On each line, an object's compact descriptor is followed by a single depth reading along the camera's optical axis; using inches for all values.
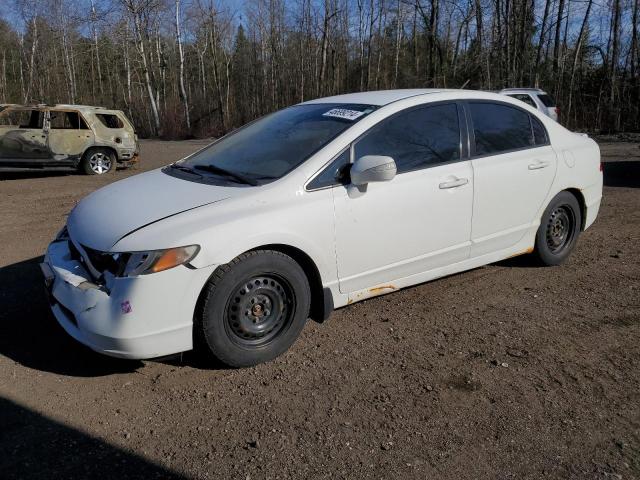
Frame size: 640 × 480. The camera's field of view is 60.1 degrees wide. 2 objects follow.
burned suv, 490.3
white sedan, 122.7
